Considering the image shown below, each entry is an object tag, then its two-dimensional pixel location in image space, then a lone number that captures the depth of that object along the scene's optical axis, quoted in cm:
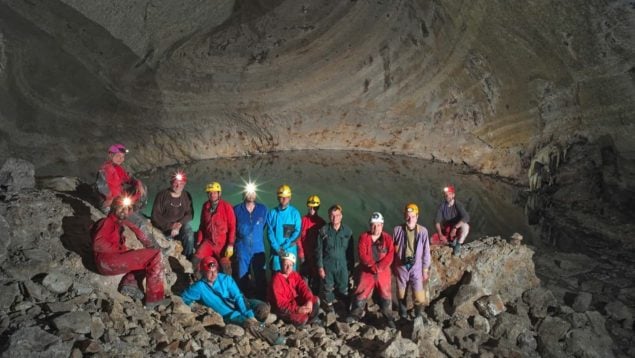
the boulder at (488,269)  634
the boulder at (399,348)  475
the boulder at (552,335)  544
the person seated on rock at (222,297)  527
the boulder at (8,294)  415
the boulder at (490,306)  596
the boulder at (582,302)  630
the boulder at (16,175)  591
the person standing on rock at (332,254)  589
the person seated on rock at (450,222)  682
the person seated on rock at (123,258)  487
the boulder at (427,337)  521
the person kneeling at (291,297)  538
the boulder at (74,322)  401
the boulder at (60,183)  684
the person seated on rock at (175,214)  643
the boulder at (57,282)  453
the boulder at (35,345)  364
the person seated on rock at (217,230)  614
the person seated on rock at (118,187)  616
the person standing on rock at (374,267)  573
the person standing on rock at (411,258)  582
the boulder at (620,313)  615
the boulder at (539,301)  603
